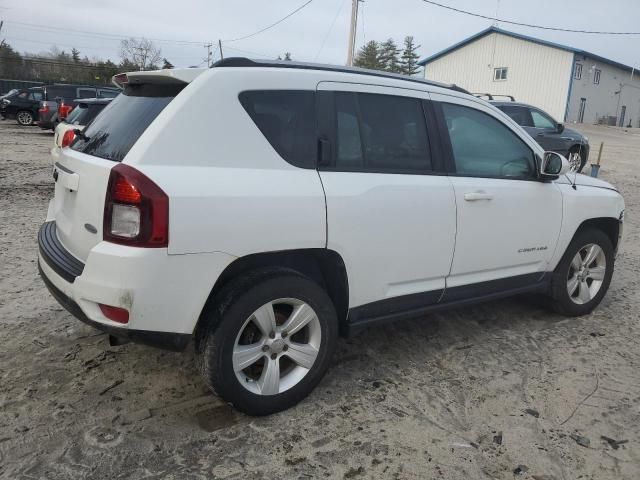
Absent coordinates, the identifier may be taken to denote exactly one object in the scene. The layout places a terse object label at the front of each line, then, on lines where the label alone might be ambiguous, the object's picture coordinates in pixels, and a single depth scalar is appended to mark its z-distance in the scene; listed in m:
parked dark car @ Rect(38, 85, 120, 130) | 19.30
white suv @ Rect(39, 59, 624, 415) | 2.48
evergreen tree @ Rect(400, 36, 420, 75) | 77.81
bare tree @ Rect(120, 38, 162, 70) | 60.79
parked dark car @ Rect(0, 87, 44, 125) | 22.62
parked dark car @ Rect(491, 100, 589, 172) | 13.11
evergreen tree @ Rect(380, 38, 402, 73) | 76.94
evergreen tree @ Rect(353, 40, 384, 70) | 71.40
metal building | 40.38
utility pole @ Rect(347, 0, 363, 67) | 25.20
